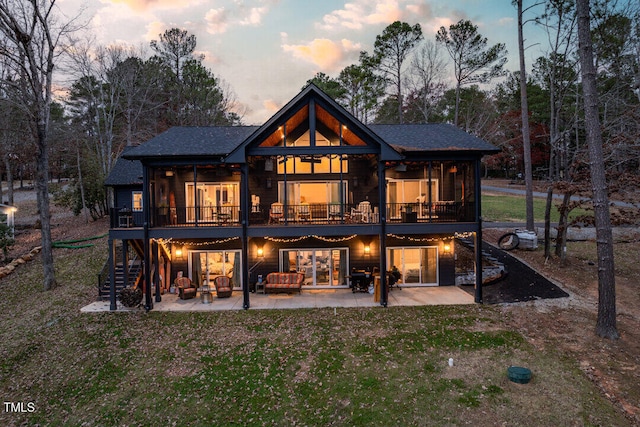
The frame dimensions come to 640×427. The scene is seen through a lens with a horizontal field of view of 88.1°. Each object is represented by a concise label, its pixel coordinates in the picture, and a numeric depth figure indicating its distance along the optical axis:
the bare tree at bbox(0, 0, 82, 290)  15.58
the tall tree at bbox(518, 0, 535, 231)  19.09
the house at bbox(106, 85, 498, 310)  13.80
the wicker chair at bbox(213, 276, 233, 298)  14.69
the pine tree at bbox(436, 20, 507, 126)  26.75
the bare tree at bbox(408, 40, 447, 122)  29.80
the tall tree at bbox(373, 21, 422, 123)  29.59
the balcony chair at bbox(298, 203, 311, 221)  15.09
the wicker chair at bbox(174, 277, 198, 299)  14.42
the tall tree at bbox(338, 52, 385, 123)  32.44
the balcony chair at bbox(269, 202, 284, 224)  14.99
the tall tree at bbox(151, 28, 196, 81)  33.85
